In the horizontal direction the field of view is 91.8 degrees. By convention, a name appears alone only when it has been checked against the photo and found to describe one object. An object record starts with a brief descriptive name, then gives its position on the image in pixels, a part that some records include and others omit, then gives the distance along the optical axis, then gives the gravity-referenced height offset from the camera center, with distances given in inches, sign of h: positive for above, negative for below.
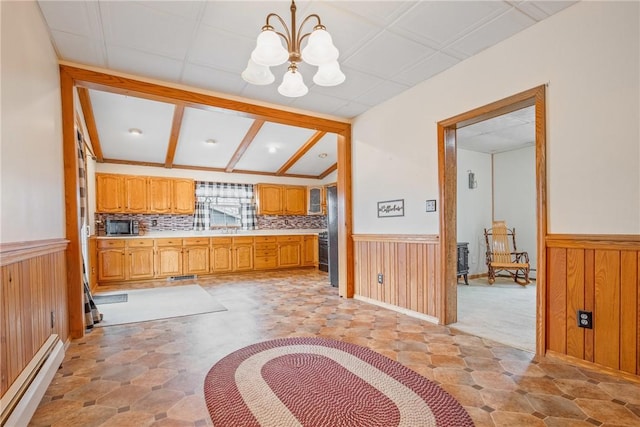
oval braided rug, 64.2 -44.1
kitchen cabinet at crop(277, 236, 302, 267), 285.7 -38.9
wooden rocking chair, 206.2 -34.5
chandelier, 71.2 +37.1
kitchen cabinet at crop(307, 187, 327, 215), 309.3 +7.5
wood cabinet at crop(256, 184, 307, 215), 293.3 +9.8
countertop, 248.2 -20.6
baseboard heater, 58.0 -38.0
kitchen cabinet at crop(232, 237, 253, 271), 266.2 -37.5
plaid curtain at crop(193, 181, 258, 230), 274.4 +10.4
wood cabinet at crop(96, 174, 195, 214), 232.7 +13.9
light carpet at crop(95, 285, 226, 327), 140.8 -48.8
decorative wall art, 145.9 -0.5
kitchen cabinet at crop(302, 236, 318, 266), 297.6 -40.9
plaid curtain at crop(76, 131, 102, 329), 124.9 -26.1
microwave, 231.8 -11.4
